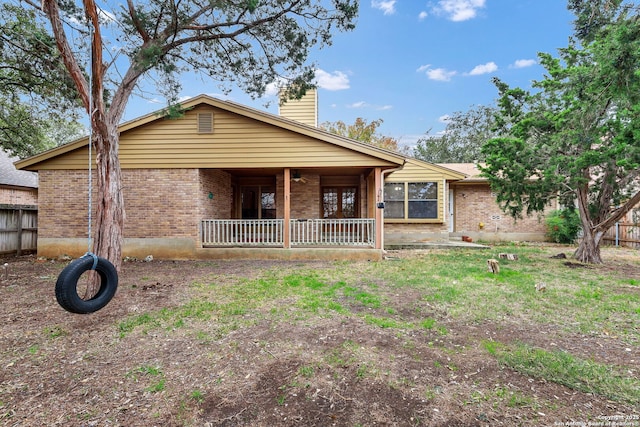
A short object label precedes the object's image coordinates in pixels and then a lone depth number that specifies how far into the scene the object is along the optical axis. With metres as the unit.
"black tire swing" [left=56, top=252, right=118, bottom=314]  3.12
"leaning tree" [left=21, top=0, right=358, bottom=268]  5.20
